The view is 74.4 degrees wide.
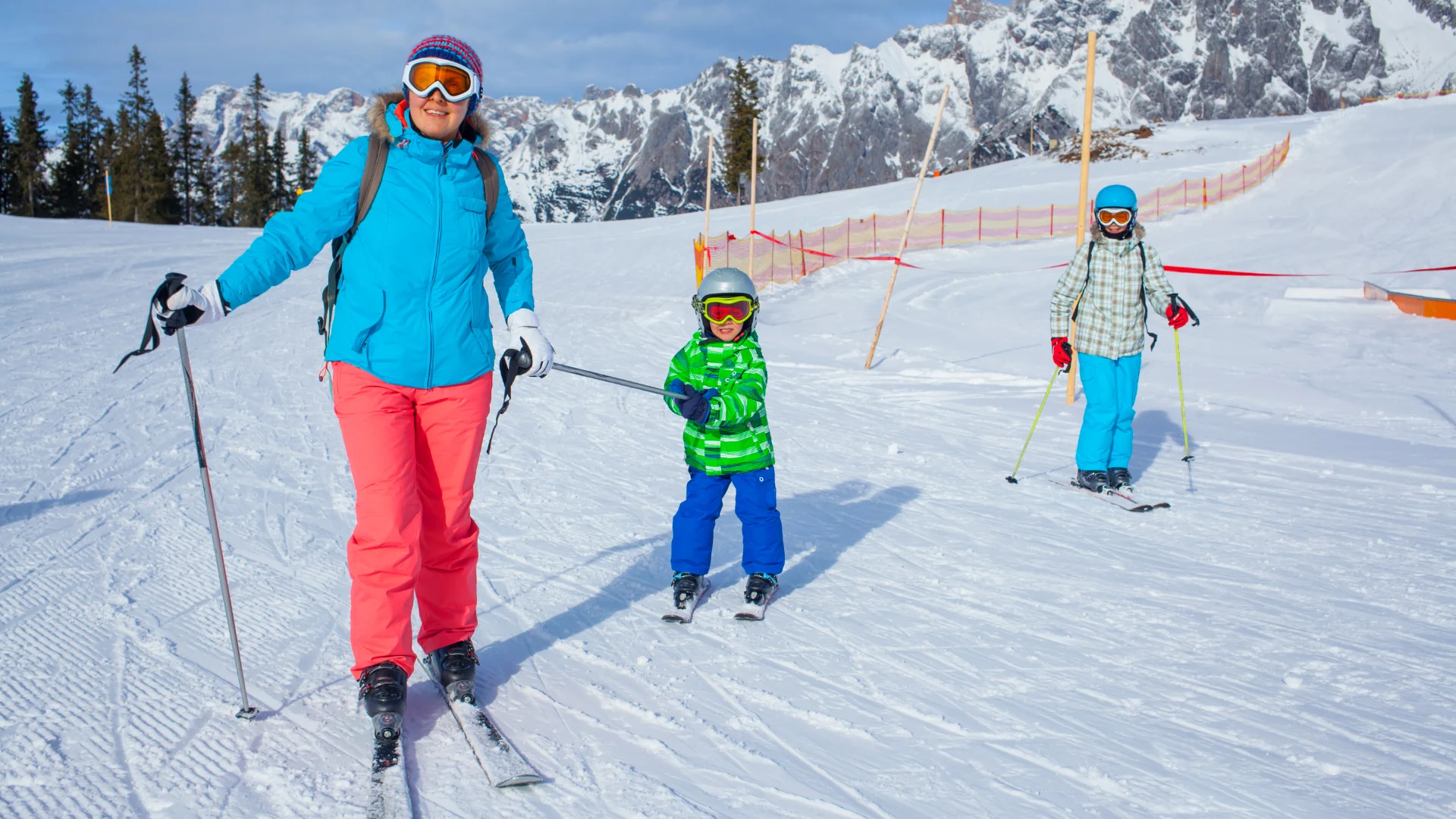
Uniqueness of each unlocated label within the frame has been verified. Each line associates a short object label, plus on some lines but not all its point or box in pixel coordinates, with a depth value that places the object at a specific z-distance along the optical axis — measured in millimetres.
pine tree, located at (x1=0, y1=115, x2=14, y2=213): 51250
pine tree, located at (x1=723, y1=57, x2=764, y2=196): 57250
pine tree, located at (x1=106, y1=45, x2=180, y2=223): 52875
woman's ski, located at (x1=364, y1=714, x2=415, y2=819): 2404
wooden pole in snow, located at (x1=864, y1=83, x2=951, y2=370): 9957
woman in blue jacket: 2730
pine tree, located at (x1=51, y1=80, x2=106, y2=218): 52688
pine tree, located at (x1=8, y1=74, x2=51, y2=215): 52031
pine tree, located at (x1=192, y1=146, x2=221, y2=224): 60781
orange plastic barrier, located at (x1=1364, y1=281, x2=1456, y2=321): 11148
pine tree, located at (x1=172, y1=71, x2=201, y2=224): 58781
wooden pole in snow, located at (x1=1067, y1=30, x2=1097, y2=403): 8445
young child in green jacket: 3861
